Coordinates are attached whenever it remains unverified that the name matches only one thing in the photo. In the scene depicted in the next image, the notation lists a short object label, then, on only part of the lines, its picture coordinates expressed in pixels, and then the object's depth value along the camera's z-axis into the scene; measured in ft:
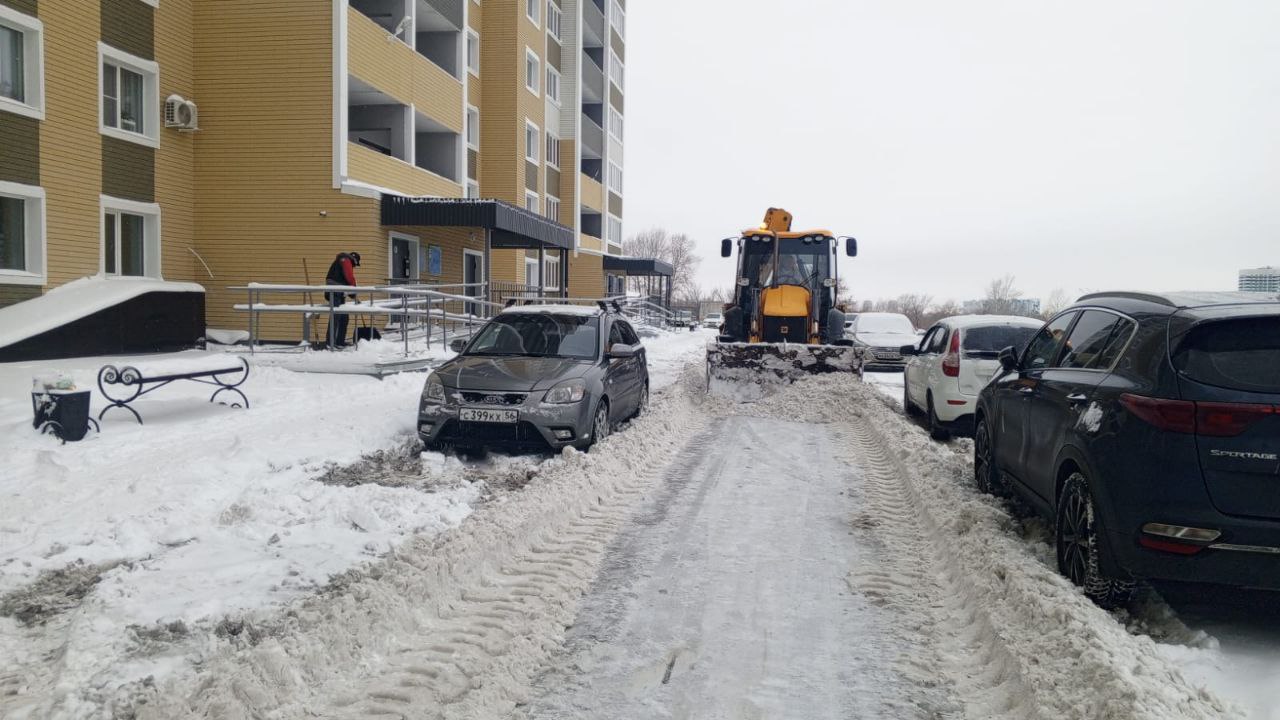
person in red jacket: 51.11
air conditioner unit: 62.80
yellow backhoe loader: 53.21
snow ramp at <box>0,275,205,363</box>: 47.29
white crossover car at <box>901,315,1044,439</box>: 34.99
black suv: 13.46
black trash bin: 27.04
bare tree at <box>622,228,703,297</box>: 374.22
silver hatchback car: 28.40
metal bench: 30.25
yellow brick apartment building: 52.60
